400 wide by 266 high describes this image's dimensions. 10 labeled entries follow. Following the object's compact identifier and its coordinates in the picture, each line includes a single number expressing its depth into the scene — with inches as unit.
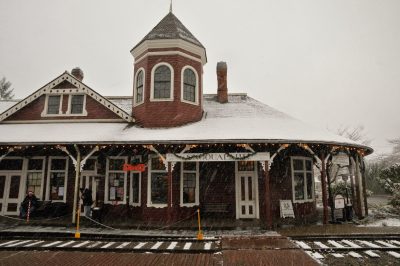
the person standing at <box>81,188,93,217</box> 523.3
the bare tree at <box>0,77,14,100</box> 2076.8
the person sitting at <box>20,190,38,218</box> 545.0
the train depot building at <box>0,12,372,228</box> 503.8
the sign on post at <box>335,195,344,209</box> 512.1
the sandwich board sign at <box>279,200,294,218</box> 530.7
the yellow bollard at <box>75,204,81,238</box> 416.2
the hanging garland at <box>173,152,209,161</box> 483.8
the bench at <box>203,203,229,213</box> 545.0
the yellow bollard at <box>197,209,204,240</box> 393.7
